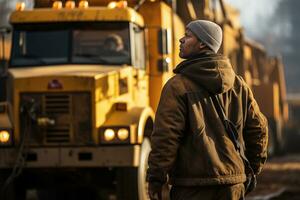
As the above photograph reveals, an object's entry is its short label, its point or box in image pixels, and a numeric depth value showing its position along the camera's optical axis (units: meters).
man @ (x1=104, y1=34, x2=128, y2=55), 17.13
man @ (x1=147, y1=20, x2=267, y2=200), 7.61
